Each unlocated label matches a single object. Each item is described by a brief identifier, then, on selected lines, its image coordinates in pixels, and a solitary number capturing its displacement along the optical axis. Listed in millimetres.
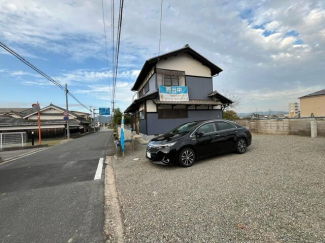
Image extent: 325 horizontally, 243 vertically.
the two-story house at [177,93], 11252
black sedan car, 4734
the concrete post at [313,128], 8539
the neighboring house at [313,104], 27777
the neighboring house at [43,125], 19981
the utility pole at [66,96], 21972
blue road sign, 36594
